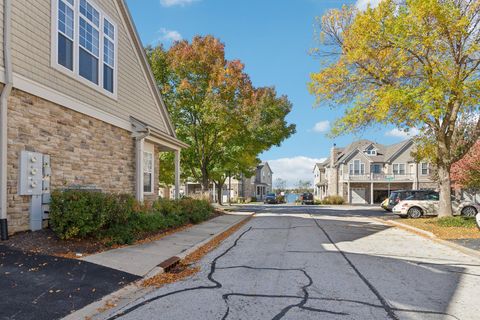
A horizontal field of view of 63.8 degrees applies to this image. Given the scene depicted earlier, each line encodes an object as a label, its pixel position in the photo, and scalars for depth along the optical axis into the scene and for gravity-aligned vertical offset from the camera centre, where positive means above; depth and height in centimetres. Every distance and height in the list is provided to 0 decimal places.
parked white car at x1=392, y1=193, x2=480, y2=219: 2131 -158
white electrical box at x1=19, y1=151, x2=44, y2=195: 867 +12
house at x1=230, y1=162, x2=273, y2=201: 6341 -119
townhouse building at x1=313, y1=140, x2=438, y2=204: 5188 +98
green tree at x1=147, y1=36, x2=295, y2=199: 2483 +487
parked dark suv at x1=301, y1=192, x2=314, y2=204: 5122 -257
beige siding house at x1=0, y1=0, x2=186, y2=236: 850 +214
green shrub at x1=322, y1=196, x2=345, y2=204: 4978 -272
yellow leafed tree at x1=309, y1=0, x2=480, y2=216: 1506 +498
